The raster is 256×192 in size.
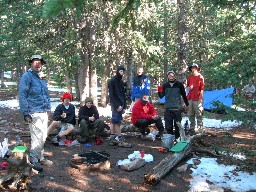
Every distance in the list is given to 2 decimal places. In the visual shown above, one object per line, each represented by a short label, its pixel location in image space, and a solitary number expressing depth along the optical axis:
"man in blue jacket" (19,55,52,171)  5.50
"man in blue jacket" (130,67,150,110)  10.81
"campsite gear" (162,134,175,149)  7.37
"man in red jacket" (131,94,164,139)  8.44
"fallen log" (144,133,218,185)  5.50
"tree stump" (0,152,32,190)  4.88
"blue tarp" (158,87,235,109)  14.09
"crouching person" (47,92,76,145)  7.62
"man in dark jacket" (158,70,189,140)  8.00
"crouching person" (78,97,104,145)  8.01
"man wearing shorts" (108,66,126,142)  7.96
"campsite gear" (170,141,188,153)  6.57
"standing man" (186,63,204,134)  8.65
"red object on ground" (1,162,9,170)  5.69
